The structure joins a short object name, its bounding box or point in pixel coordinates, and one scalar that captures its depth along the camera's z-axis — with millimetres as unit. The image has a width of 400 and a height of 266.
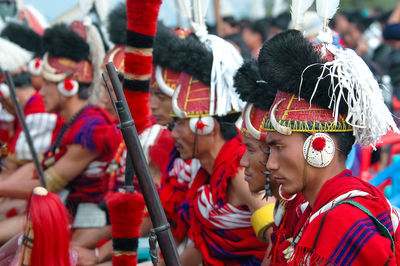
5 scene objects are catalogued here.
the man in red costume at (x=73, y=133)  4465
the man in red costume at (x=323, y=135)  2041
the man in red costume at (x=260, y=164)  2742
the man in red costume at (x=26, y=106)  5105
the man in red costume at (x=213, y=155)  3236
